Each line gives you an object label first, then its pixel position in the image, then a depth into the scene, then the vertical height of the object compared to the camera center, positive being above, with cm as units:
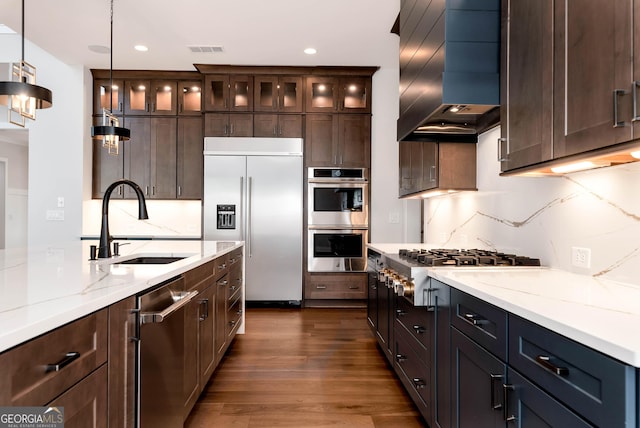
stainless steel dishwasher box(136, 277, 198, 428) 140 -57
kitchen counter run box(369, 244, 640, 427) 84 -38
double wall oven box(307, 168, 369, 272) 473 -4
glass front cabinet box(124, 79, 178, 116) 497 +156
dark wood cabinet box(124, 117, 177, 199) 498 +84
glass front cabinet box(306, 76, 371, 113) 482 +159
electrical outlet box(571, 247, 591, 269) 173 -18
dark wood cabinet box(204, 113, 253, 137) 479 +116
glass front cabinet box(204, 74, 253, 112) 479 +158
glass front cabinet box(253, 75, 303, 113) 481 +157
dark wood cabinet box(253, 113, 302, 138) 480 +116
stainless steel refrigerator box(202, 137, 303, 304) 470 +9
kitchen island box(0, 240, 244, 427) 85 -35
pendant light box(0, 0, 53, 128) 187 +62
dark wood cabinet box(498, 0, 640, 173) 114 +50
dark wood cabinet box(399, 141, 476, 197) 282 +39
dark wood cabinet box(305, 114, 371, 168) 480 +98
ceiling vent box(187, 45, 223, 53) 423 +188
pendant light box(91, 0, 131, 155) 279 +61
